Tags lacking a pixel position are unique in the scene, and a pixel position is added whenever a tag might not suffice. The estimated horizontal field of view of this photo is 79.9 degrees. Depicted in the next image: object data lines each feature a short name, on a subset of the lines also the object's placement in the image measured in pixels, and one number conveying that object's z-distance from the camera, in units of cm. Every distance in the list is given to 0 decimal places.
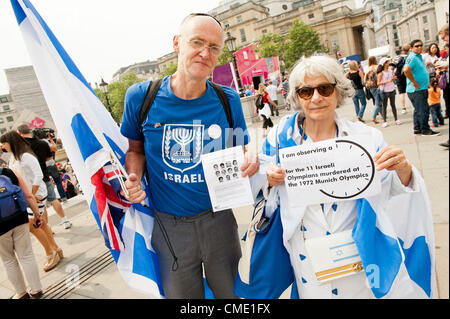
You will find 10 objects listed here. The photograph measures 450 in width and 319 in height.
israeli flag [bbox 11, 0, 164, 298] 145
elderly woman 114
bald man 144
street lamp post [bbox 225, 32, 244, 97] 1309
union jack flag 153
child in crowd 431
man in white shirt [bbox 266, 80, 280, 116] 1253
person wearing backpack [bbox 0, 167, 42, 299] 266
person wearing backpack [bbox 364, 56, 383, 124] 666
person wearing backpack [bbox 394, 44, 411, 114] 578
